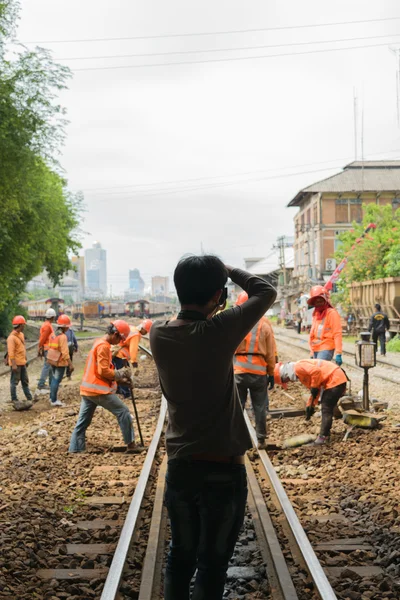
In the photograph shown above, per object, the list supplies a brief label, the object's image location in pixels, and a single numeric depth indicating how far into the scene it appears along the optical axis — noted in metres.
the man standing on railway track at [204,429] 2.99
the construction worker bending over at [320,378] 8.23
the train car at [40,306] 77.69
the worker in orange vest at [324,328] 9.85
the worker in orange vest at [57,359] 13.70
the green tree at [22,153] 22.27
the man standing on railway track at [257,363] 8.18
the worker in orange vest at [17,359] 13.88
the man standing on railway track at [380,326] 23.34
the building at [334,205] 65.00
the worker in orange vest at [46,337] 14.88
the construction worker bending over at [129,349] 11.55
